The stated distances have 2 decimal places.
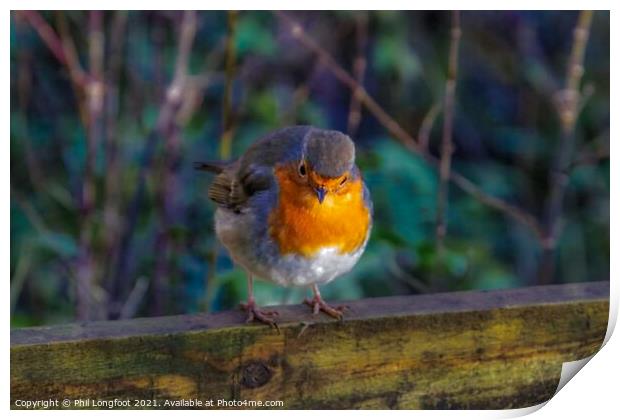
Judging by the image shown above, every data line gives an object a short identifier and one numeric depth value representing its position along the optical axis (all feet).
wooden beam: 14.41
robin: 14.50
